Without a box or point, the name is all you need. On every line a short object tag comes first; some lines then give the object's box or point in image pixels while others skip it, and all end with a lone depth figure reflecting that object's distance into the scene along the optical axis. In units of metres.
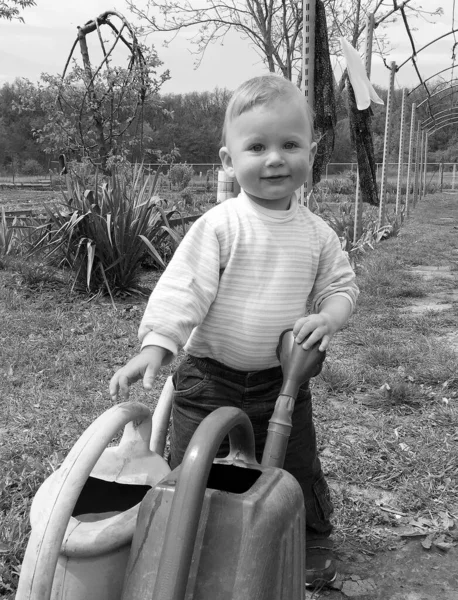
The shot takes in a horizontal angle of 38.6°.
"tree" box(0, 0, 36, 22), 11.19
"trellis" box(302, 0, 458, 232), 4.05
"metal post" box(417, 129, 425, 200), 21.20
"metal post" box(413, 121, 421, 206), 18.38
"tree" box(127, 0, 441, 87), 15.72
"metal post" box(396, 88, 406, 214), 11.40
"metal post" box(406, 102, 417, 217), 14.50
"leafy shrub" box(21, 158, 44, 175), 37.91
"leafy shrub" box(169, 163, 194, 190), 20.49
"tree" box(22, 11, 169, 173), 7.25
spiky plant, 4.89
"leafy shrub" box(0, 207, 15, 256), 5.76
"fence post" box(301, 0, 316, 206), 4.01
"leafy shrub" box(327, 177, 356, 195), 23.52
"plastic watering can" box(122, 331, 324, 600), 0.87
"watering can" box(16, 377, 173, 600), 0.93
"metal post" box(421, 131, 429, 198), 24.42
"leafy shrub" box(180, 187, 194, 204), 13.28
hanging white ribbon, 5.07
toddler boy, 1.39
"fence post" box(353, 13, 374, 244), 7.15
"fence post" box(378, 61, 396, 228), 8.88
